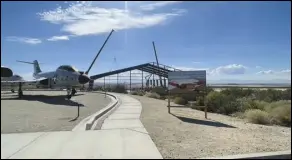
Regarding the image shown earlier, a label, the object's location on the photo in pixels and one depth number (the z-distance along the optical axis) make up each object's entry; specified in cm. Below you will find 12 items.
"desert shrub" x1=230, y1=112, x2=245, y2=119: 946
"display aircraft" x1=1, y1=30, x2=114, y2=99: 1561
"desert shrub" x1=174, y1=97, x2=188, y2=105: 1585
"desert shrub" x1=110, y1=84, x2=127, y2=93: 3013
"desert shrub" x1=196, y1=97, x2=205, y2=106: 1388
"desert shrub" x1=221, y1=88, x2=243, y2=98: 1669
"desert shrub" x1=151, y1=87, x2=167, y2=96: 2576
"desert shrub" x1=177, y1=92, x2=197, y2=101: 1643
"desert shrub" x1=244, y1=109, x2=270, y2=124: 747
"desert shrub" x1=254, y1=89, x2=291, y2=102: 1113
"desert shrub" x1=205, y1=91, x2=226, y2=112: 1204
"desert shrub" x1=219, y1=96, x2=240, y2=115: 1112
